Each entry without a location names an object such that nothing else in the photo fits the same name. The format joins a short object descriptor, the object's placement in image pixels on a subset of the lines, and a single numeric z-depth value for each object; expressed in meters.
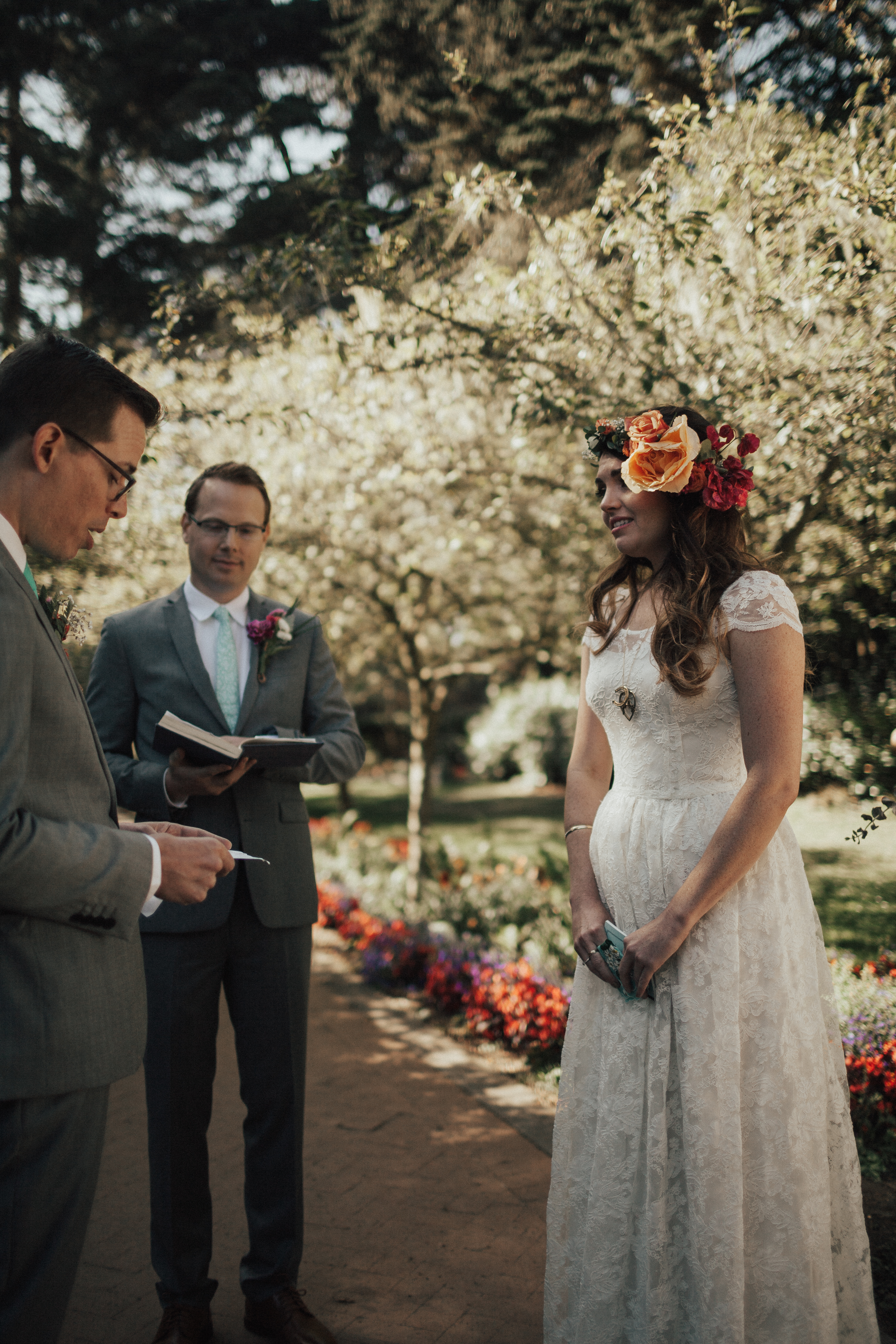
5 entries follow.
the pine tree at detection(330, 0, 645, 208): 5.47
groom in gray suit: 1.45
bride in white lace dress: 1.93
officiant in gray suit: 2.52
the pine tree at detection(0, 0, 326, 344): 8.27
